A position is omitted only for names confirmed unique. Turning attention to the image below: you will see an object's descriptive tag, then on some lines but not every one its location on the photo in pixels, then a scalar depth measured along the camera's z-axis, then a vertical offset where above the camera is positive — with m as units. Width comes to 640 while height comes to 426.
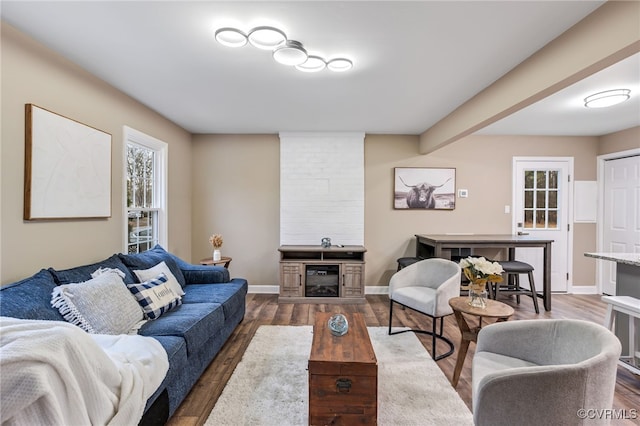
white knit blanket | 0.94 -0.61
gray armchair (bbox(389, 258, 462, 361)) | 2.64 -0.77
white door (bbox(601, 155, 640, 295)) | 4.23 +0.05
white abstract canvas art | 2.00 +0.32
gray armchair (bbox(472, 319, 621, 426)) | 1.26 -0.77
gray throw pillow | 1.81 -0.63
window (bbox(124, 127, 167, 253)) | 3.25 +0.24
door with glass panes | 4.68 +0.13
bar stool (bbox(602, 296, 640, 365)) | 2.23 -0.75
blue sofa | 1.69 -0.82
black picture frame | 4.68 +0.39
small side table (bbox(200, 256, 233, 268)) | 3.96 -0.69
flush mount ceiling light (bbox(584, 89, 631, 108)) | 2.88 +1.17
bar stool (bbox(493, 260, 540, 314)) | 3.84 -0.96
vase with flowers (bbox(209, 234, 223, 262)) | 4.05 -0.45
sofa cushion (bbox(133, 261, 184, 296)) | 2.59 -0.58
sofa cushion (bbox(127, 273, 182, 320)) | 2.29 -0.70
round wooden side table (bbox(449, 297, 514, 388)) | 2.13 -0.74
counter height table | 3.85 -0.41
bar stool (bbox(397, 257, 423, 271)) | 4.16 -0.70
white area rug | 1.86 -1.29
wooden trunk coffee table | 1.69 -1.04
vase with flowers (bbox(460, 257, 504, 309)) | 2.30 -0.51
